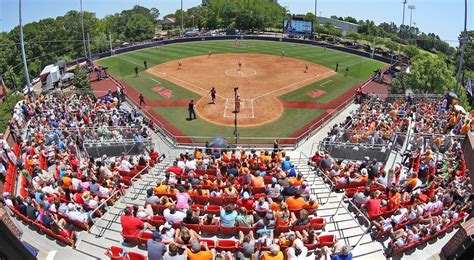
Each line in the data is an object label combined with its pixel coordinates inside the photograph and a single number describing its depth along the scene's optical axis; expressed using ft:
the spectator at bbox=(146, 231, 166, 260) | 27.99
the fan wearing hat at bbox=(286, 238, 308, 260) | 30.14
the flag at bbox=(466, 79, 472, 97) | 95.53
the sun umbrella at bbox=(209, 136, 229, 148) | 64.54
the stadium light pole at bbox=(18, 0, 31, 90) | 87.54
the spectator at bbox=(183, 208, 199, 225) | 33.58
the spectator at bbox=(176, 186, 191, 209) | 37.40
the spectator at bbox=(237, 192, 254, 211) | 37.70
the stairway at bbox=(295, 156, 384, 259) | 34.06
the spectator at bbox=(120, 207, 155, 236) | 32.94
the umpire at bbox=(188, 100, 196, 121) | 89.17
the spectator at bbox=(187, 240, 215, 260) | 27.43
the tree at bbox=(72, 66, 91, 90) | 115.24
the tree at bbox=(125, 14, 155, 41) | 270.26
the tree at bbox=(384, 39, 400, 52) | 269.19
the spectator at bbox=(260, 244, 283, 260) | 27.20
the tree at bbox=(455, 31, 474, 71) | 269.23
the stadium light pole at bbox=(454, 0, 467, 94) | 84.88
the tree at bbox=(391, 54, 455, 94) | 118.83
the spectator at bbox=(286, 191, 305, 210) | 37.45
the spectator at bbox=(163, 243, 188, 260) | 26.43
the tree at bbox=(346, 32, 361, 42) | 305.22
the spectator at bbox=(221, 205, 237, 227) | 33.88
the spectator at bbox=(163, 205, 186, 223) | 33.50
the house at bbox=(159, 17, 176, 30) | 407.87
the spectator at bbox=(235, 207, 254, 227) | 33.55
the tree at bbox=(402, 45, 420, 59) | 230.97
